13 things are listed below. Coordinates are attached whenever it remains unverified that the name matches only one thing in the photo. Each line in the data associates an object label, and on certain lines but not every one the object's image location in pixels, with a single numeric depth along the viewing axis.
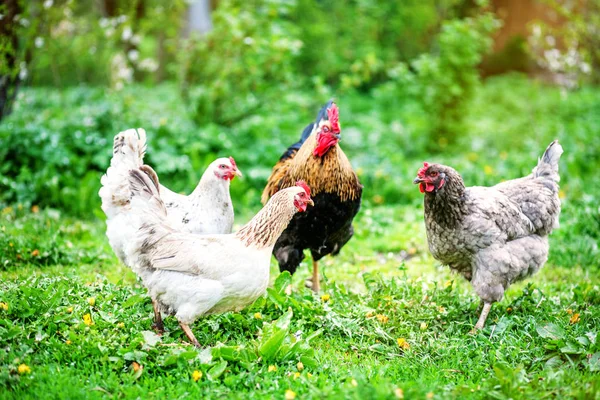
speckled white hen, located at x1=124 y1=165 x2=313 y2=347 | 3.60
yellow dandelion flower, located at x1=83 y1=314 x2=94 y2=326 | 3.73
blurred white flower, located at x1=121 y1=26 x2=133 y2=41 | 8.08
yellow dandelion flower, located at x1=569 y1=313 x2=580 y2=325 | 4.20
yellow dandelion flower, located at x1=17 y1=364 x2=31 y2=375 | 3.23
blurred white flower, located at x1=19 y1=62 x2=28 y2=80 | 6.85
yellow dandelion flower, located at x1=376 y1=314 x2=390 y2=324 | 4.26
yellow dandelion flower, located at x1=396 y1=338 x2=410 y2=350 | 3.99
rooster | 4.54
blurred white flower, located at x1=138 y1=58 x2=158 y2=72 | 9.44
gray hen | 4.25
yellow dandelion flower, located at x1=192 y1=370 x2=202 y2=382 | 3.33
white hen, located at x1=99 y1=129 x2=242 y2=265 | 4.13
